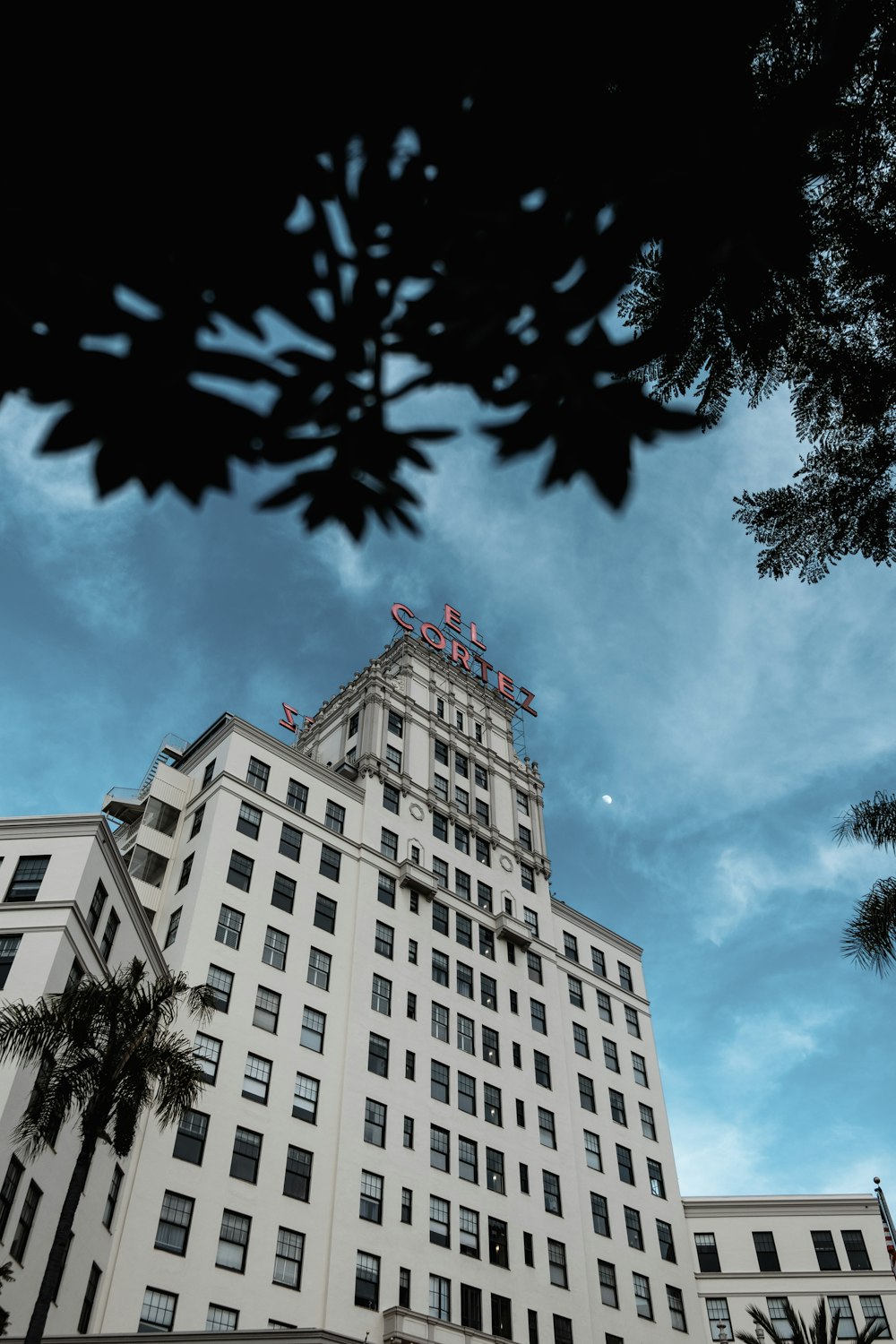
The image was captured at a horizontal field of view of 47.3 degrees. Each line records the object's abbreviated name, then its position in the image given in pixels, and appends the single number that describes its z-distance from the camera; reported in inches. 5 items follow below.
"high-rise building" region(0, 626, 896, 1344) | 1397.6
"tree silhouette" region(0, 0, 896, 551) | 154.3
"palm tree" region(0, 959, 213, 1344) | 831.1
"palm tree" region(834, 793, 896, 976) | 926.4
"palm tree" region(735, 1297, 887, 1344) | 1427.2
